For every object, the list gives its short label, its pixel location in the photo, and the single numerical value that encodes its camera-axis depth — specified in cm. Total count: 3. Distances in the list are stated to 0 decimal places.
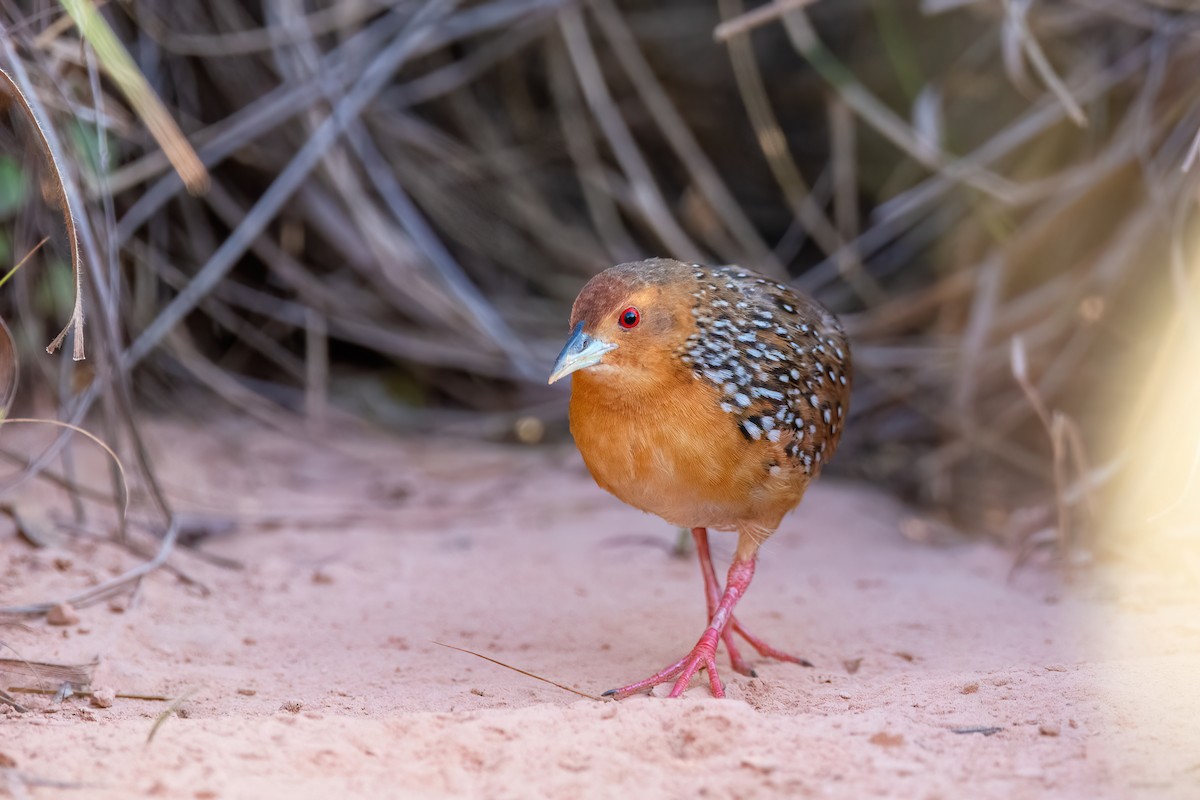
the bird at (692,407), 674
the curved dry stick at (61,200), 579
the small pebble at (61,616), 716
